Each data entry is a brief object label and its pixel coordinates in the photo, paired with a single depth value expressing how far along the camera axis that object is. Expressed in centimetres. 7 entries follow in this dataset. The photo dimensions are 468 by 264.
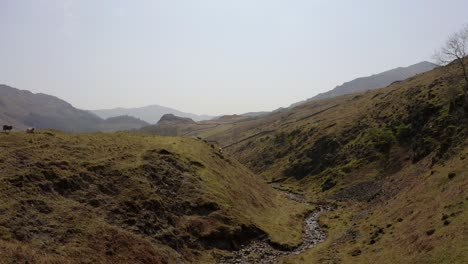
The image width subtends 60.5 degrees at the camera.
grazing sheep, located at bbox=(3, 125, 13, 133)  6606
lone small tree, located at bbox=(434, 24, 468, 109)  9681
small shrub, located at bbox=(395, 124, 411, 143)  10290
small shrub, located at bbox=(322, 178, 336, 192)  10392
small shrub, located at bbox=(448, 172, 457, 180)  5519
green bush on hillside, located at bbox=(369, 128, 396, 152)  10579
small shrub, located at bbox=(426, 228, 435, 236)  4246
